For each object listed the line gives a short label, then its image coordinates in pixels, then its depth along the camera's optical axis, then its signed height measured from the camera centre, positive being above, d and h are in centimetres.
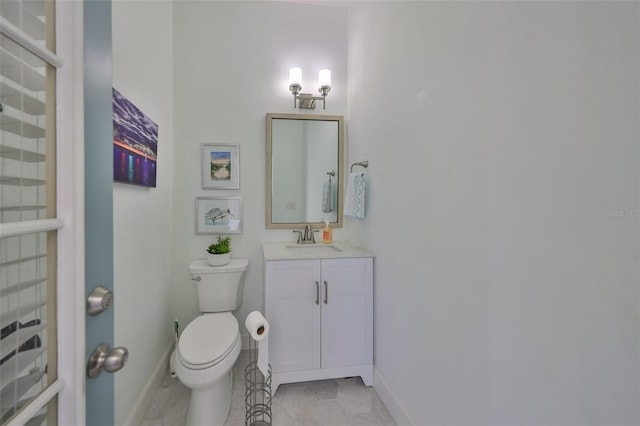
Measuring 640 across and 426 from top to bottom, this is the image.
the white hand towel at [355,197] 188 +10
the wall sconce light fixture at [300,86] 211 +100
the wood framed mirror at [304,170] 221 +35
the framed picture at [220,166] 212 +35
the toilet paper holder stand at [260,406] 142 -113
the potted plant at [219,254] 194 -32
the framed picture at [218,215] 212 -4
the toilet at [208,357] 129 -74
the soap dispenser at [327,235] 218 -20
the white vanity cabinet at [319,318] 164 -68
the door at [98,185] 51 +5
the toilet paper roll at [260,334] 136 -63
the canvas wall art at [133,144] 121 +34
